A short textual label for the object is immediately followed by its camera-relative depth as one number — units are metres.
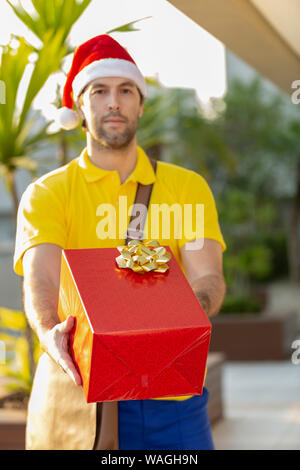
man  2.02
